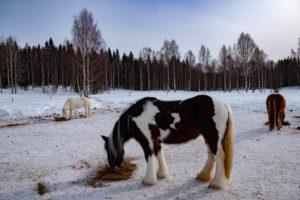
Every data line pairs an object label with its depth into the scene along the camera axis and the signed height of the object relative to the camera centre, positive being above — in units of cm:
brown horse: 649 -69
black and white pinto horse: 274 -66
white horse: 1000 -55
